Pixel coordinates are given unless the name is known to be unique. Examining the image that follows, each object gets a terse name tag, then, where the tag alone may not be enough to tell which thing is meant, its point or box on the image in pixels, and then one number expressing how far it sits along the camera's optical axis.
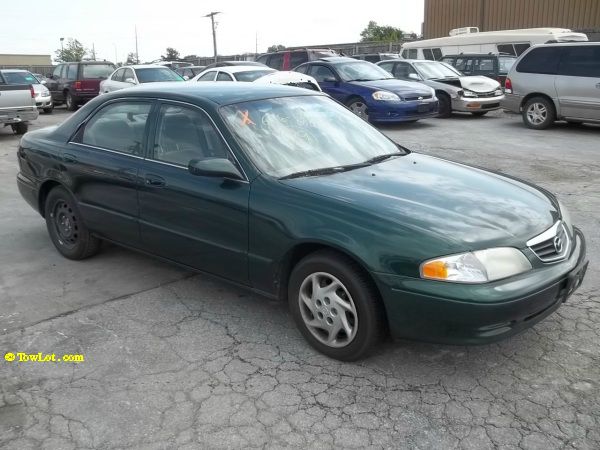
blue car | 12.54
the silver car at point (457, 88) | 14.50
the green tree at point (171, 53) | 79.47
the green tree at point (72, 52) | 76.19
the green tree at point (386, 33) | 56.47
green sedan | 2.87
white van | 18.88
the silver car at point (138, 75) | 15.91
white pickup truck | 12.44
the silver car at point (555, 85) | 11.18
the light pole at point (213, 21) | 45.91
